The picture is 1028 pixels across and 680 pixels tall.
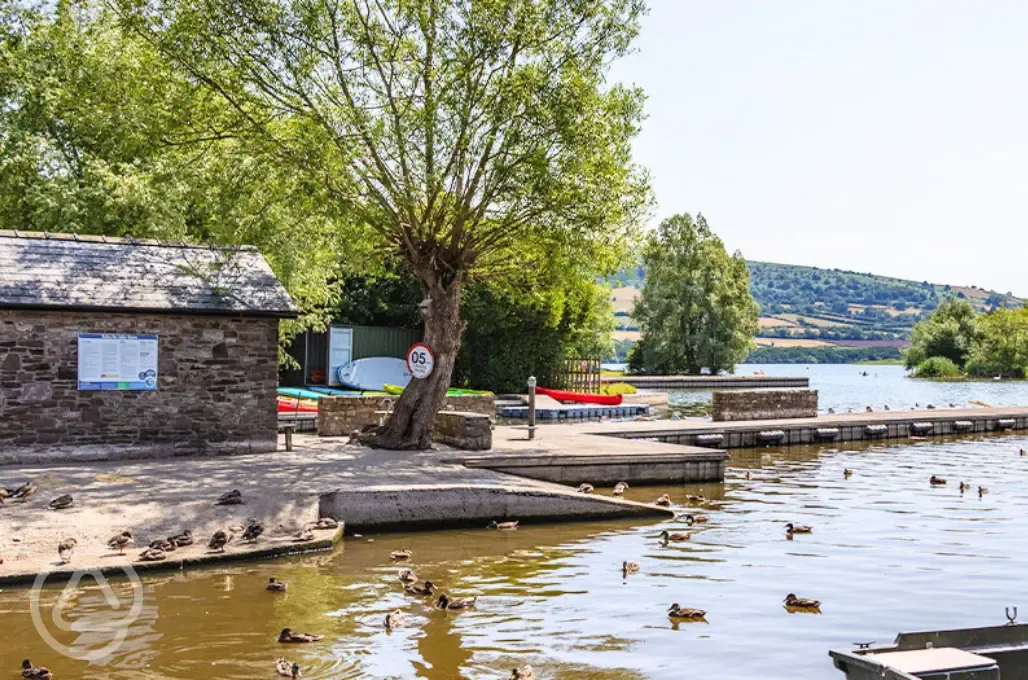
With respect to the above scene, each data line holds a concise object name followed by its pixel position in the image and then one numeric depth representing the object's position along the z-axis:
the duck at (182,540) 14.23
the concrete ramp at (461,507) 17.09
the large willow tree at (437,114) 21.19
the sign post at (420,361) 22.73
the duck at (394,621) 11.45
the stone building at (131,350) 19.11
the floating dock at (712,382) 76.38
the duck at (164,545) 13.94
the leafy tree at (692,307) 85.31
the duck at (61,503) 15.09
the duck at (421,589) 12.94
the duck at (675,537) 16.88
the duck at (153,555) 13.62
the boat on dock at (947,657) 8.22
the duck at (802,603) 12.59
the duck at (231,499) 15.95
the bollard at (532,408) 25.33
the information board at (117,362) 19.52
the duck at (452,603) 12.27
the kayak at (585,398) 44.88
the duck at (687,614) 12.12
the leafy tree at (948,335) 107.25
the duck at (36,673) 9.55
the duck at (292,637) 10.79
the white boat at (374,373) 41.91
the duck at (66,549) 13.34
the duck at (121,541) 13.94
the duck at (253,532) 14.80
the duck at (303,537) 15.14
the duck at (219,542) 14.23
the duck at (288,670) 9.77
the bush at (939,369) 105.81
